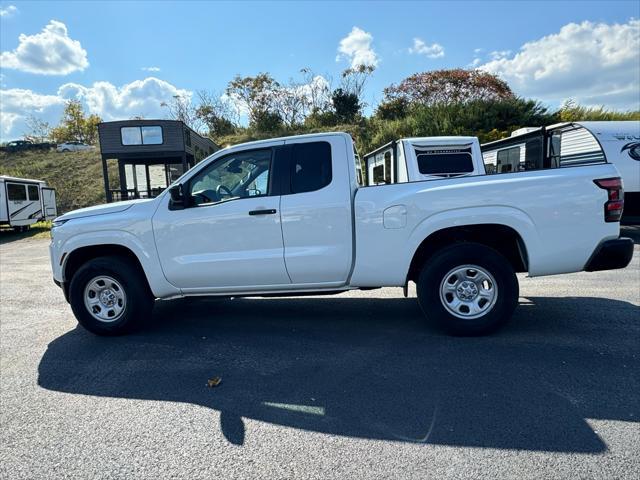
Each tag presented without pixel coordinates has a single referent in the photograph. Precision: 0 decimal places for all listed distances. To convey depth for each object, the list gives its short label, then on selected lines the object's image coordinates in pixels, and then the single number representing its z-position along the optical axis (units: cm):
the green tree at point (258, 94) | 3347
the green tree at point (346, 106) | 3086
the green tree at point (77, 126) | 5322
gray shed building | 1491
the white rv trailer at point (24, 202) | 1858
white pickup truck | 409
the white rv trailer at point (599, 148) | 1027
